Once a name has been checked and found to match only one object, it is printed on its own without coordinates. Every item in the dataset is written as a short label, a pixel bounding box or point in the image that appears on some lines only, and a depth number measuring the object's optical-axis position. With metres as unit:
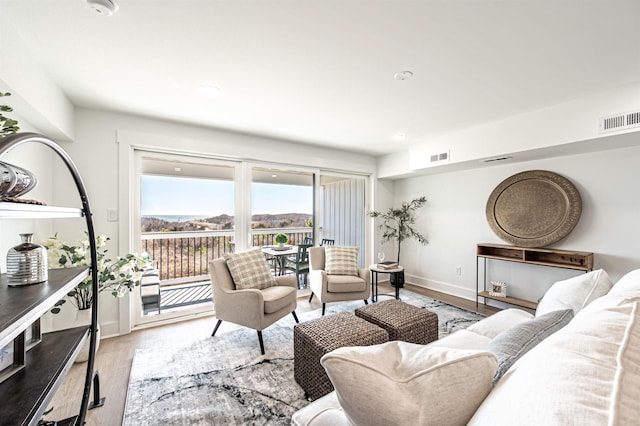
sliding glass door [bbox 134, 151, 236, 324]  3.12
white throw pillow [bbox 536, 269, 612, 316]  1.45
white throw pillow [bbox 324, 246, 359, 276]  3.43
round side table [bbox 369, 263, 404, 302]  3.36
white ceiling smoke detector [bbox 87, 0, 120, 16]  1.32
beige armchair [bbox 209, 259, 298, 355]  2.39
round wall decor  2.95
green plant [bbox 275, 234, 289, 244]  4.04
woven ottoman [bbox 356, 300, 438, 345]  2.01
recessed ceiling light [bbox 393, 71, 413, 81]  2.00
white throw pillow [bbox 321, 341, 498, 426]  0.62
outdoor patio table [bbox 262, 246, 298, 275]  3.86
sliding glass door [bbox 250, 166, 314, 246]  3.77
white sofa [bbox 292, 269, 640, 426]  0.45
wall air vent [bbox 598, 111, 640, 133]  2.14
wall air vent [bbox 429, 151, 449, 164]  3.53
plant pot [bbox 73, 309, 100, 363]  2.22
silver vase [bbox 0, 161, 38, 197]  0.72
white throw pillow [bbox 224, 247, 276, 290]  2.66
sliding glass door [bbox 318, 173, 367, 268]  4.62
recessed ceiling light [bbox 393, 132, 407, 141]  3.52
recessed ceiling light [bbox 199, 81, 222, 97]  2.18
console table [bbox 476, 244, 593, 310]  2.79
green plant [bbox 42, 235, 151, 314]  2.01
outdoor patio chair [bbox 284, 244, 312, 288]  3.97
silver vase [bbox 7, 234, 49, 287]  0.97
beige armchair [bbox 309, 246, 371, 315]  3.13
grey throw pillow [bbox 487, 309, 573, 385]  0.90
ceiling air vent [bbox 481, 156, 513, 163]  3.15
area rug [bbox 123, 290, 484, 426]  1.64
